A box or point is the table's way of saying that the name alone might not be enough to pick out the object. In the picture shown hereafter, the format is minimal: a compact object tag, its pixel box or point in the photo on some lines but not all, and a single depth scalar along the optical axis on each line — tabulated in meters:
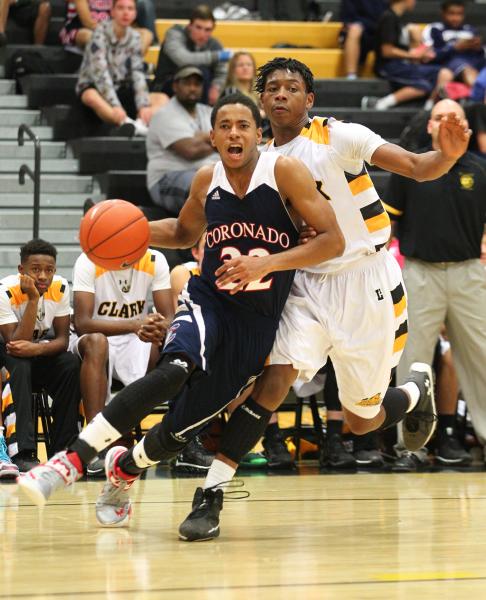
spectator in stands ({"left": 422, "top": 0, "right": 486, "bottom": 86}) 18.10
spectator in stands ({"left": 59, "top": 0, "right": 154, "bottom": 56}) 16.77
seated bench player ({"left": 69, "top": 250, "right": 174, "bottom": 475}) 11.60
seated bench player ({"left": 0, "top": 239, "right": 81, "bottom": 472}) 10.90
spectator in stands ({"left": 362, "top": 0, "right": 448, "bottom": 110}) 18.23
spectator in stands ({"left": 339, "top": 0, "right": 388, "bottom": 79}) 18.72
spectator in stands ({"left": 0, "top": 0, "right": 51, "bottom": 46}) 17.24
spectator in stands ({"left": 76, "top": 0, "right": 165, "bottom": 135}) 15.85
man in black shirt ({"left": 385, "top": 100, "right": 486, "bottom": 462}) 11.92
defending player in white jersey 7.91
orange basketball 7.73
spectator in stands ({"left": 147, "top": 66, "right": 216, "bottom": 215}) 14.41
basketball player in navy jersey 7.59
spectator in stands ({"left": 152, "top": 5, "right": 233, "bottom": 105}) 16.19
